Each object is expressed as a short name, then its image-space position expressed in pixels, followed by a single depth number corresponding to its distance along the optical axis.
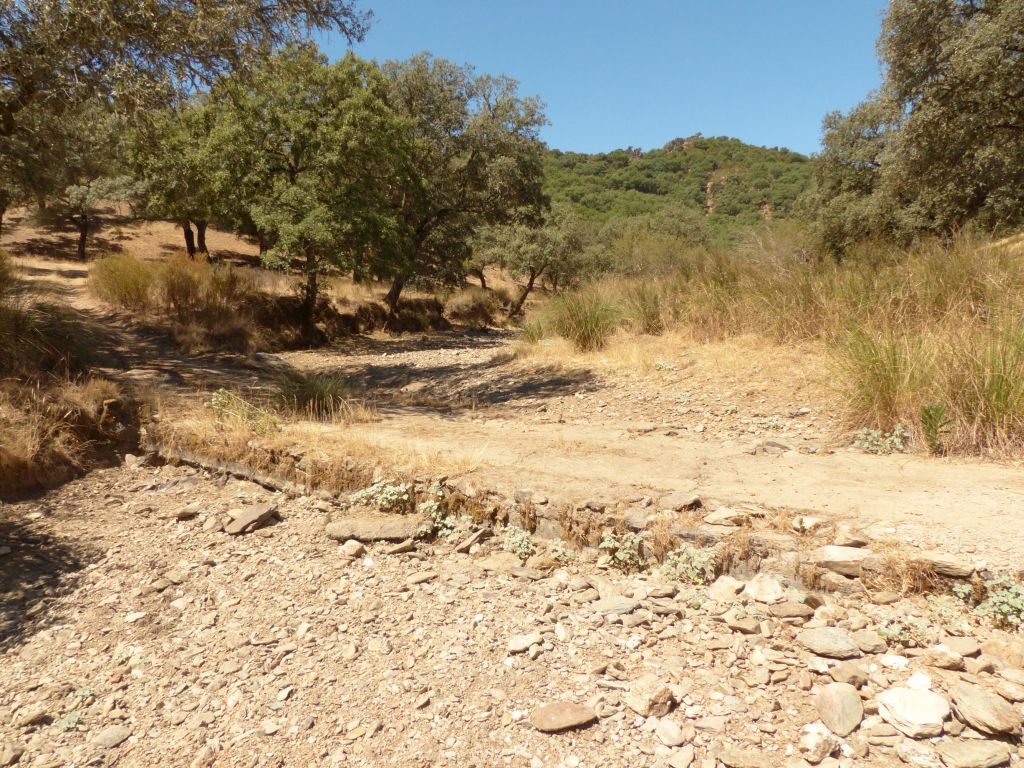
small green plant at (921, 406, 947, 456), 3.90
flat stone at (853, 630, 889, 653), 2.20
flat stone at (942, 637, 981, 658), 2.08
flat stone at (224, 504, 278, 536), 3.90
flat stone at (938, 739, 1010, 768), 1.65
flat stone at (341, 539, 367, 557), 3.48
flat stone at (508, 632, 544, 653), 2.47
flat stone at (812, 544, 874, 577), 2.60
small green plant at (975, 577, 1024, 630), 2.20
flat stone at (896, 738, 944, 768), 1.69
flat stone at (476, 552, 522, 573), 3.21
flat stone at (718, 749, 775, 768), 1.76
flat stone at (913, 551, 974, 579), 2.38
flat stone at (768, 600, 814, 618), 2.46
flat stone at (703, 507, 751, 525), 3.05
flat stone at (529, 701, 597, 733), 1.99
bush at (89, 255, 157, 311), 10.87
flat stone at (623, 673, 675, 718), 2.02
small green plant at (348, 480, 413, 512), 3.95
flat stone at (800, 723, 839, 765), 1.75
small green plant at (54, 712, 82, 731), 2.32
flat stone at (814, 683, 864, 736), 1.85
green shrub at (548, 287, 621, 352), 9.24
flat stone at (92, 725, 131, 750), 2.22
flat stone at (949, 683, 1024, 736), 1.74
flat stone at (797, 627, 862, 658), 2.18
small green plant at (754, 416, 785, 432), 5.04
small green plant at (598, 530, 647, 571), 3.10
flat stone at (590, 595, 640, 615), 2.68
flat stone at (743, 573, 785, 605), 2.59
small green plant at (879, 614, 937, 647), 2.19
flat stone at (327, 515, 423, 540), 3.61
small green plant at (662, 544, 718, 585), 2.86
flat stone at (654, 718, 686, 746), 1.89
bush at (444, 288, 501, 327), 22.22
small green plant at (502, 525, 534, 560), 3.35
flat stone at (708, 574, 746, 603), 2.68
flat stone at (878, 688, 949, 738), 1.79
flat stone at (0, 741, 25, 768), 2.14
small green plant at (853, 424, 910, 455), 4.09
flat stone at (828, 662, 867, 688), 2.04
